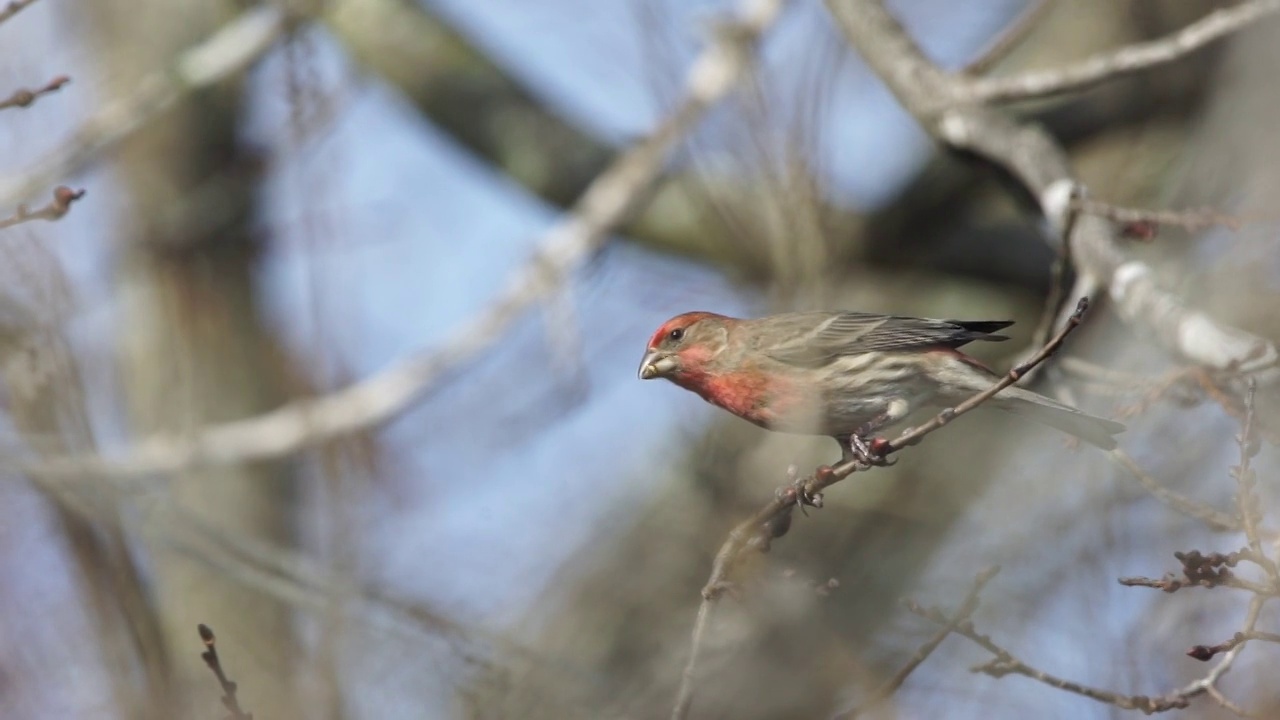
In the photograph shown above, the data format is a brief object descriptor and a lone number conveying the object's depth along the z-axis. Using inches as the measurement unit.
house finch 406.0
